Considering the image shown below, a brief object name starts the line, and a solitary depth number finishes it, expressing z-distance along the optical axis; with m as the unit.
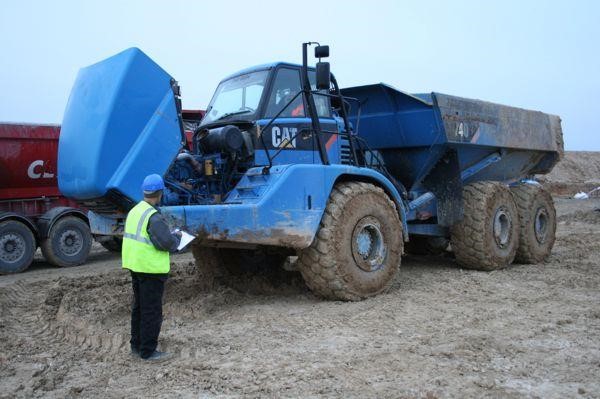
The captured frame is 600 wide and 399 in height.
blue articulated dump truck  5.04
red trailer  9.98
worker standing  4.23
